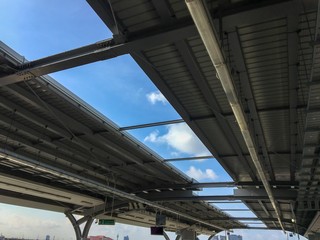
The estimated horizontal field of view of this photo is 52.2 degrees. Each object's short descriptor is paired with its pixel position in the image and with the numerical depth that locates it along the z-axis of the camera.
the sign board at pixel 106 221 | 24.30
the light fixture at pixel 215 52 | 3.73
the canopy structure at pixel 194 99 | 5.88
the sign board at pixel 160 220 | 26.48
